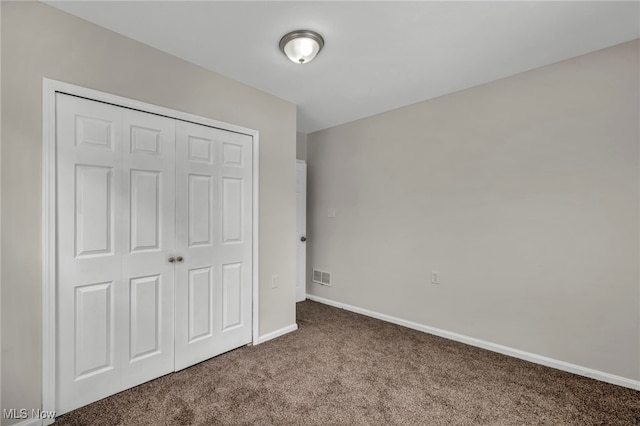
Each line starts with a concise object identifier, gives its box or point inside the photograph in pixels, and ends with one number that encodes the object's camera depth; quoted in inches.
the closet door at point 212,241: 92.3
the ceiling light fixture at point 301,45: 77.8
